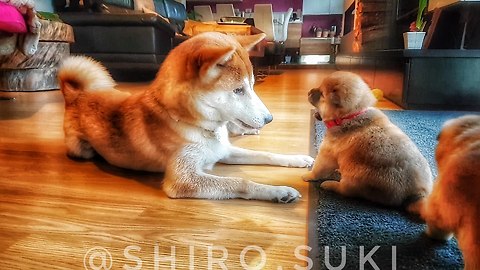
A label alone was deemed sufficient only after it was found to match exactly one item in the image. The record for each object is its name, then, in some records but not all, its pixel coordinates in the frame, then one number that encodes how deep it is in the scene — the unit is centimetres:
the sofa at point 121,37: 376
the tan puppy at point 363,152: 87
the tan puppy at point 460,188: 53
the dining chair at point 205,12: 920
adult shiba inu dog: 102
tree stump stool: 319
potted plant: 260
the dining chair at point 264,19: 733
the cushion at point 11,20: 185
